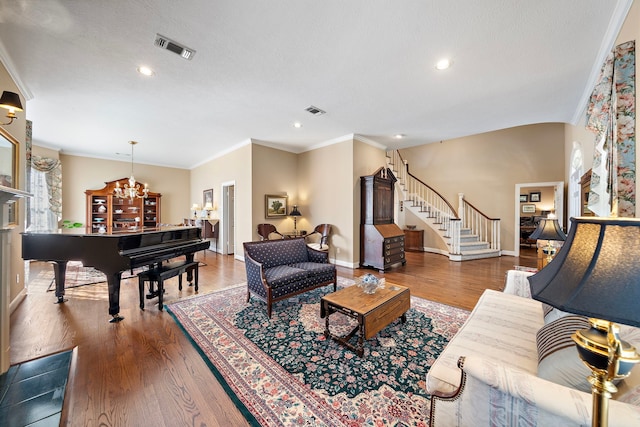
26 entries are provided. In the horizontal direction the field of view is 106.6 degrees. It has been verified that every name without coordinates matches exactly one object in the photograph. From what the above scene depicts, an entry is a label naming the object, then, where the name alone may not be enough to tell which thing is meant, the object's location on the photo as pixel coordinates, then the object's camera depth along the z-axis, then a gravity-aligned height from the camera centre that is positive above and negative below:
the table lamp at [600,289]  0.58 -0.20
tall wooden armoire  5.00 -0.39
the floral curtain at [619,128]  1.80 +0.67
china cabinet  6.93 +0.11
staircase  6.22 -0.20
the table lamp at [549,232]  2.47 -0.21
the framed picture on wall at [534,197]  7.99 +0.52
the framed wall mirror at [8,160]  2.64 +0.62
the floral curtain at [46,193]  5.70 +0.50
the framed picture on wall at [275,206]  5.80 +0.16
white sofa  0.83 -0.76
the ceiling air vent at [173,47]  2.26 +1.65
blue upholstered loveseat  2.87 -0.77
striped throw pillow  1.00 -0.68
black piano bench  3.01 -0.81
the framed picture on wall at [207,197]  7.37 +0.50
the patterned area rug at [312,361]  1.54 -1.26
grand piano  2.65 -0.45
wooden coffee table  2.09 -0.91
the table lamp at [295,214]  5.96 -0.04
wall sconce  2.10 +0.99
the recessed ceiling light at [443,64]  2.60 +1.65
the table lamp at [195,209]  7.45 +0.11
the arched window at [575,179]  4.18 +0.64
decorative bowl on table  2.52 -0.77
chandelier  5.74 +0.54
